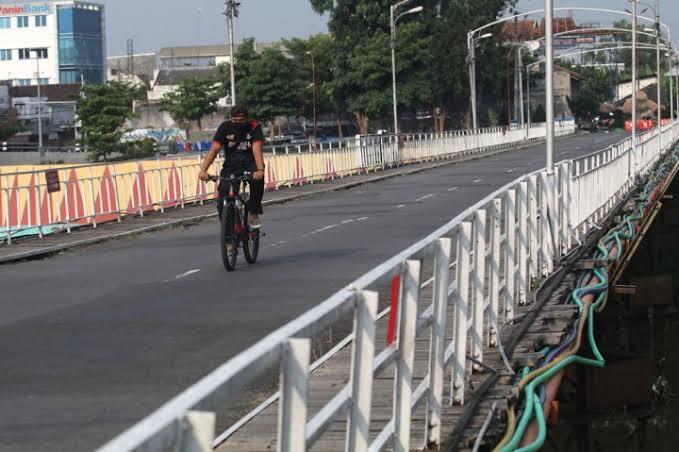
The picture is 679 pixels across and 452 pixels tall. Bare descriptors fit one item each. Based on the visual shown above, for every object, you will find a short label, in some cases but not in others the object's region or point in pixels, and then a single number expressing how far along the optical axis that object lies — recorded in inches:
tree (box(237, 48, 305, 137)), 4500.5
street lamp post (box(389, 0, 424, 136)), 2592.8
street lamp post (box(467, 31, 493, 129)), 3314.5
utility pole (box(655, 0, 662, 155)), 2090.3
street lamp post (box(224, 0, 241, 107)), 2114.9
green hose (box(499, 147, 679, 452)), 309.5
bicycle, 674.2
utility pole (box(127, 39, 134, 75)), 7749.0
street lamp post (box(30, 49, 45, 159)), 4182.6
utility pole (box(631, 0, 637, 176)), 1680.6
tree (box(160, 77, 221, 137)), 4867.1
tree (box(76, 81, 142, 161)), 4311.0
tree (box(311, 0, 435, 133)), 4475.9
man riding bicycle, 685.9
